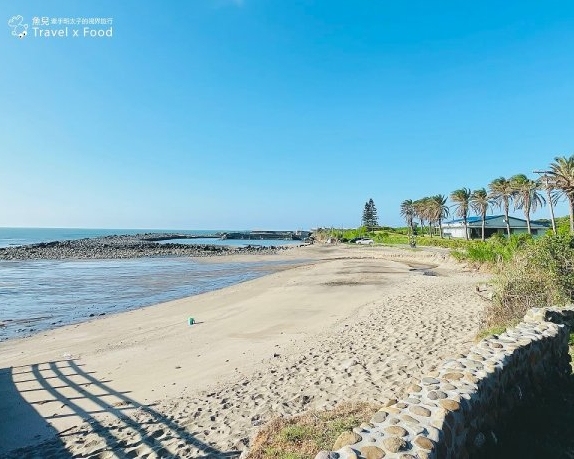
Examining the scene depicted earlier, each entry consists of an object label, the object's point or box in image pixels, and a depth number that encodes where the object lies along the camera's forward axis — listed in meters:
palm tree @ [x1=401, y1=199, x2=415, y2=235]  97.38
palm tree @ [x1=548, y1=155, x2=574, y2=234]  35.00
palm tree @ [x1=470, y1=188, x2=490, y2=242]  60.94
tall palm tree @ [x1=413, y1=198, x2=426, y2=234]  86.76
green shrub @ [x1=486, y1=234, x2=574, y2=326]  9.98
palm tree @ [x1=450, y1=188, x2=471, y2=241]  67.38
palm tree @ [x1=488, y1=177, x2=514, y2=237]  55.94
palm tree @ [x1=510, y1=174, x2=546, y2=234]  52.66
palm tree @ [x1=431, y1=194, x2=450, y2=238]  74.81
